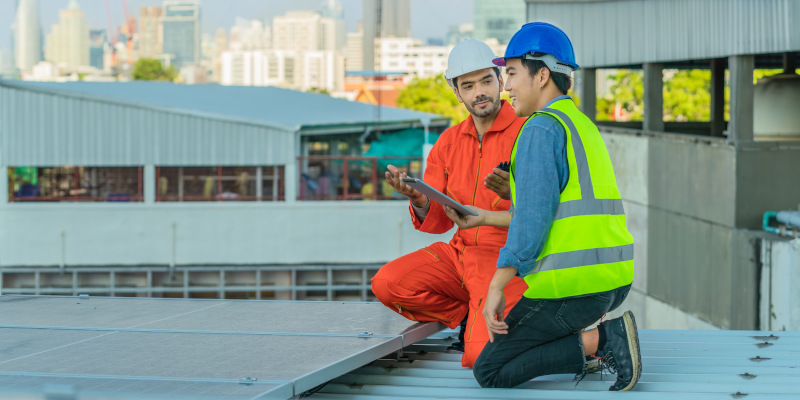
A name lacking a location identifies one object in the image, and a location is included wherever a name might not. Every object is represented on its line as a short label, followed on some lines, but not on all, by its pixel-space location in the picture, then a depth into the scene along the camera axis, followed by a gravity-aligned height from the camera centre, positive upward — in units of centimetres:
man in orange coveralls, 532 -10
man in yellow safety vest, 424 -25
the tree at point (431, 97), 8675 +796
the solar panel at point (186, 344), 385 -76
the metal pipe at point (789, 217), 1397 -46
